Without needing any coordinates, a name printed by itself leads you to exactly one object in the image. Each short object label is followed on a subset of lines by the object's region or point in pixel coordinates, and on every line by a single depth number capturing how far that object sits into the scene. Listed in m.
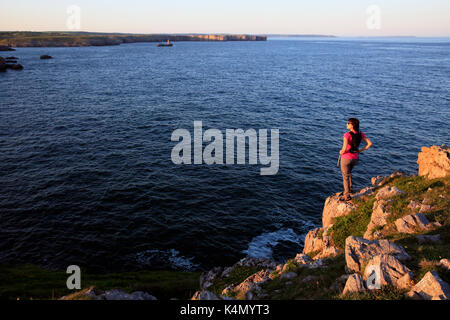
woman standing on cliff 13.18
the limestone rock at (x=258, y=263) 16.50
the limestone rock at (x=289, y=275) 11.02
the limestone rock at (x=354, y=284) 7.96
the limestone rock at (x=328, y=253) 11.99
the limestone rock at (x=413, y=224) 11.09
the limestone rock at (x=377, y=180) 18.70
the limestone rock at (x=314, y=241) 14.57
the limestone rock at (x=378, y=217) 12.38
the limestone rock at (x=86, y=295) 9.19
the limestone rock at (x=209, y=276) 15.16
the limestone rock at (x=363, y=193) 16.28
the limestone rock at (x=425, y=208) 12.24
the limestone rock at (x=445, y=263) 8.01
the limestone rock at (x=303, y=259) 12.26
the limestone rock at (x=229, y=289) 11.56
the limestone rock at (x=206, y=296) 8.27
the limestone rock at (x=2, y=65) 95.88
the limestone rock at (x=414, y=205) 12.66
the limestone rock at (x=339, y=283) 8.62
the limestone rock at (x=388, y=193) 14.50
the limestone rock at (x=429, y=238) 10.02
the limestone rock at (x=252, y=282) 11.16
